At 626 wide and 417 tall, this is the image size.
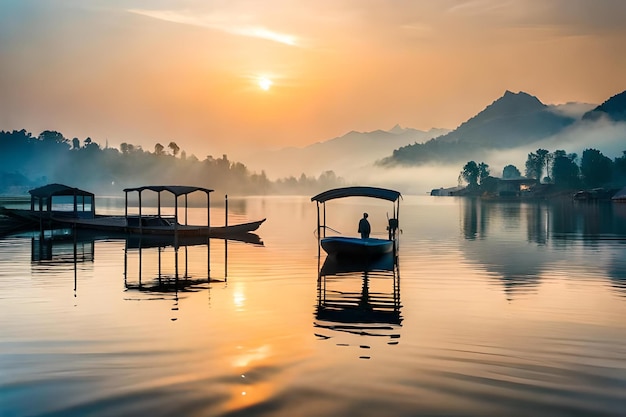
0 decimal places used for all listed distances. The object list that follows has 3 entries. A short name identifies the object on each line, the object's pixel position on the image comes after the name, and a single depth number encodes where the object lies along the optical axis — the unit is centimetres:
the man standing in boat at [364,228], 3575
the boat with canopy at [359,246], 3391
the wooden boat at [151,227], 5384
